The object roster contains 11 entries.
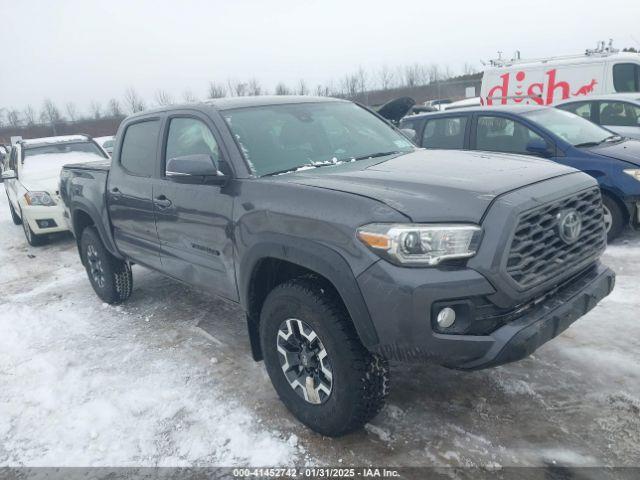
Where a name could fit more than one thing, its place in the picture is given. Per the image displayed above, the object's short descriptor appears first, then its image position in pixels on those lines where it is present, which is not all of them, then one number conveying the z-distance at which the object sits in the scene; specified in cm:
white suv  812
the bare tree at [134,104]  4212
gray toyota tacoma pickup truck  237
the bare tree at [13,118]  4631
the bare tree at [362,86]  4331
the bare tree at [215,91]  3785
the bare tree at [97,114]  4938
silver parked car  827
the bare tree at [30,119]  4640
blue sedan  574
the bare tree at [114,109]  5018
